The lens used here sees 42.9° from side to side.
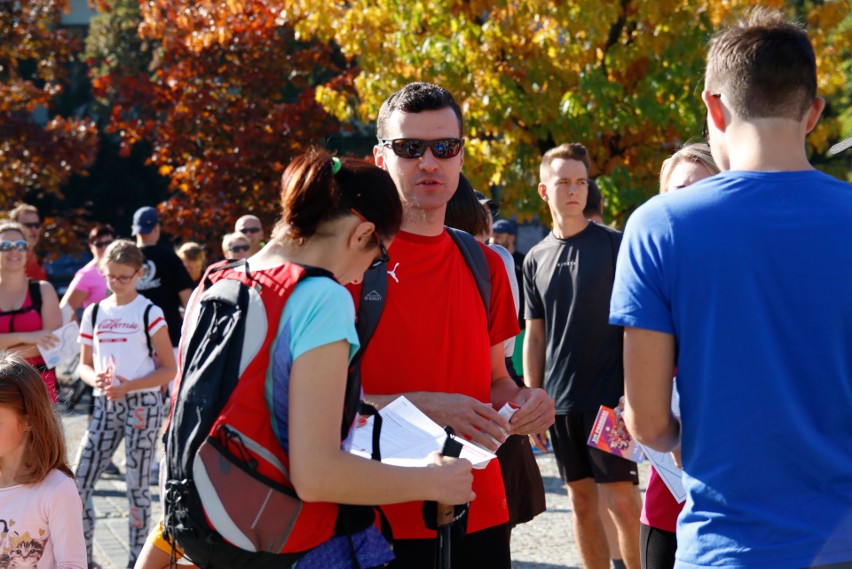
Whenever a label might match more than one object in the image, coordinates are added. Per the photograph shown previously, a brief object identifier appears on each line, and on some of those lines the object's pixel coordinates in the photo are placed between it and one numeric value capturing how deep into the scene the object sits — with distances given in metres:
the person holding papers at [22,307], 6.86
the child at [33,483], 3.53
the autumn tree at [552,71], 10.53
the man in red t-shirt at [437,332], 3.22
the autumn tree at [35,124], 15.43
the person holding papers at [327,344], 2.30
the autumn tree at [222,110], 16.08
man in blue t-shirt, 2.20
